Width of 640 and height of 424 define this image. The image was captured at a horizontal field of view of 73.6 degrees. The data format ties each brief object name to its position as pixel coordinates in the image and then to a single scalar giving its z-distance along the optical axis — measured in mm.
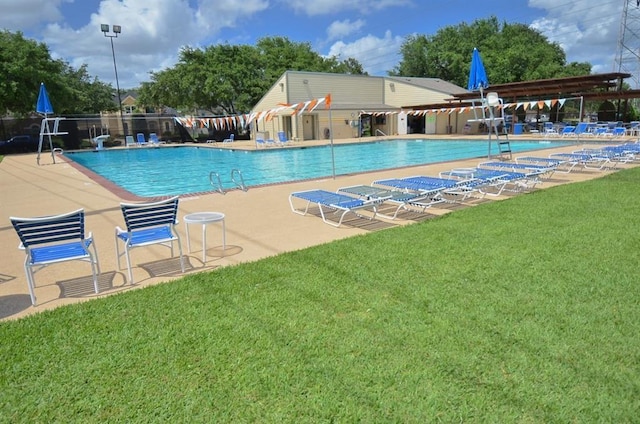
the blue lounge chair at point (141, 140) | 31422
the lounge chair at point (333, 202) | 6684
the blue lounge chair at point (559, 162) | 11406
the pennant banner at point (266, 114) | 24444
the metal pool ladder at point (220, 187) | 9997
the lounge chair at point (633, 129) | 23203
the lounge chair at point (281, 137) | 28744
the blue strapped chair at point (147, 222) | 4609
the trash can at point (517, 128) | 29031
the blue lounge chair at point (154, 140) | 31703
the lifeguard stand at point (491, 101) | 14066
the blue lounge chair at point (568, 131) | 25359
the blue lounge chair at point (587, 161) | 11617
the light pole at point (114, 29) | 35656
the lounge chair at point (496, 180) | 8523
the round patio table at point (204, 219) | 5299
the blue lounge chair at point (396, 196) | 7094
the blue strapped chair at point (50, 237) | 4001
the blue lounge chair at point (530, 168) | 9438
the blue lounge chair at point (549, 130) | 26373
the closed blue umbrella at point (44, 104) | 18141
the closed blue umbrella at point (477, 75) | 14055
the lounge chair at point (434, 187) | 7763
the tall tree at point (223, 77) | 36750
